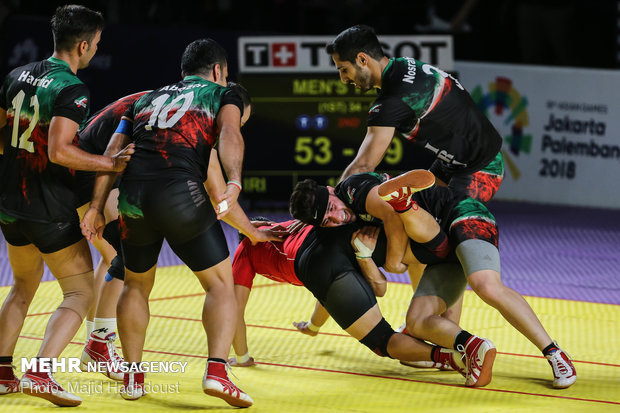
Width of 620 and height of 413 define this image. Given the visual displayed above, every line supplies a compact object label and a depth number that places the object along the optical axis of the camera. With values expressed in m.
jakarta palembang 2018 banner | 24.47
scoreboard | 22.55
